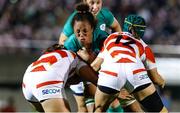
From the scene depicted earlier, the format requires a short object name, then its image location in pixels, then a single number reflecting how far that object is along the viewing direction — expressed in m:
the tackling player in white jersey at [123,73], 15.70
